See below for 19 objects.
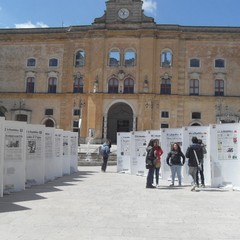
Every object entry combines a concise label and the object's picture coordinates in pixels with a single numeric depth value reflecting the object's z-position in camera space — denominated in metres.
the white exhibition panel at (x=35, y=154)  9.95
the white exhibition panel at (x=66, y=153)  13.46
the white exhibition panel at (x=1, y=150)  7.98
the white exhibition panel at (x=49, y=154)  11.19
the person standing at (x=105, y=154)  15.31
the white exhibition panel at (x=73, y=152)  14.53
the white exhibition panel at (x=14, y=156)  8.58
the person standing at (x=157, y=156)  10.23
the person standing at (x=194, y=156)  9.51
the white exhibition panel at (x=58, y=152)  12.09
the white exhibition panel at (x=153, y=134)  13.24
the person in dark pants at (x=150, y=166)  10.03
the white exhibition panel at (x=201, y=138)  10.84
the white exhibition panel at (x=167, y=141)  12.19
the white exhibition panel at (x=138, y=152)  14.18
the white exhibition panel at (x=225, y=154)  9.94
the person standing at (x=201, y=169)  10.00
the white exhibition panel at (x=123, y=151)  15.27
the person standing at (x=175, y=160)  10.33
